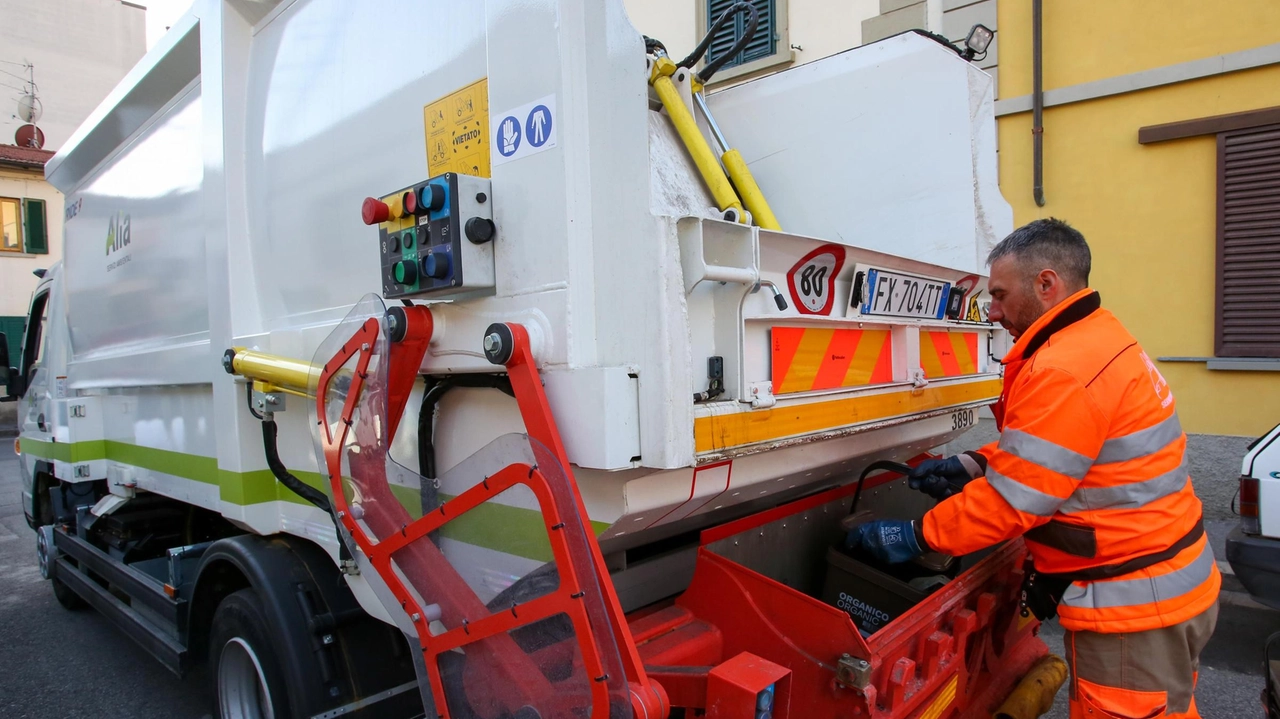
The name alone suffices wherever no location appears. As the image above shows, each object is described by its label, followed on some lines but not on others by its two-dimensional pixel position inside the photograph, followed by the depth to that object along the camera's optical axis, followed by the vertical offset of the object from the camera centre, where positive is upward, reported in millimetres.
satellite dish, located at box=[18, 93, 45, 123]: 15969 +5701
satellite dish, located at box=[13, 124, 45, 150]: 18078 +5383
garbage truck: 1438 -57
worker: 1706 -465
